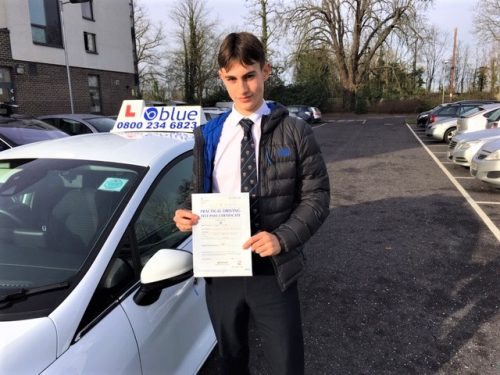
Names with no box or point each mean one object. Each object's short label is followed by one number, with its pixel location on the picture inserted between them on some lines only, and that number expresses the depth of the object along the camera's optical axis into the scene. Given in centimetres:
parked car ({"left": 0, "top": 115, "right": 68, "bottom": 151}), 564
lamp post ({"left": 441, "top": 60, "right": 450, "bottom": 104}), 5625
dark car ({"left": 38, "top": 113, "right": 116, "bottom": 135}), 919
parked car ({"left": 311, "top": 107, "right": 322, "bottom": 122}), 2978
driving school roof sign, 345
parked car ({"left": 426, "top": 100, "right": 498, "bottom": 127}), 1681
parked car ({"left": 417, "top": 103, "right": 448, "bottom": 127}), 2286
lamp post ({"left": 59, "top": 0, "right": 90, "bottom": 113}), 1645
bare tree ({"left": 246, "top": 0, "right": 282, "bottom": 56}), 3678
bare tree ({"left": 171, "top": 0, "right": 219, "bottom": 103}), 3634
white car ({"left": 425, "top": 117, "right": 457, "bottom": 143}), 1552
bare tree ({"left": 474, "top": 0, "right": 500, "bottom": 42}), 3038
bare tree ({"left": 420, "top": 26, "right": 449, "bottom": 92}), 5481
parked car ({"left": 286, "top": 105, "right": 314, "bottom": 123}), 2829
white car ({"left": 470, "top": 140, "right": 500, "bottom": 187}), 714
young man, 168
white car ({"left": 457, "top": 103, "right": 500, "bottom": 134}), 1234
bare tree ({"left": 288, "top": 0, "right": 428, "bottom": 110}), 3534
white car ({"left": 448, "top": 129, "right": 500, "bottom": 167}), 912
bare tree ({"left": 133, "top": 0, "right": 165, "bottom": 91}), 3903
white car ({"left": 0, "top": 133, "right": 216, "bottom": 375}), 155
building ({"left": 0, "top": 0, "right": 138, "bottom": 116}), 1609
